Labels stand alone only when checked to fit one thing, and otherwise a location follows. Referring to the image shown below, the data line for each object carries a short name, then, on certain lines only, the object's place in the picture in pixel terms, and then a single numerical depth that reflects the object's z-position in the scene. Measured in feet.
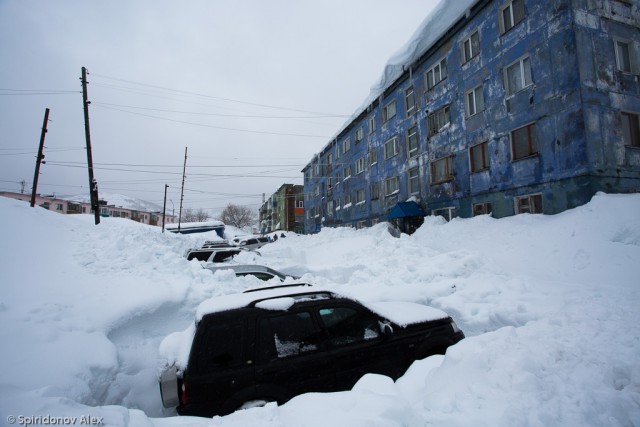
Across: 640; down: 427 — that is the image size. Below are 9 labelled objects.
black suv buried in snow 10.33
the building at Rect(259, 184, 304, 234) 224.33
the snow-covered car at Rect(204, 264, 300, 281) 29.53
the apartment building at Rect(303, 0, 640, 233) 37.37
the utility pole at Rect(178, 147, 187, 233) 135.89
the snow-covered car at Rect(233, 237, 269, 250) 95.20
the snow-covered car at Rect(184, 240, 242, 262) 42.34
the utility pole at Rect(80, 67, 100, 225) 59.11
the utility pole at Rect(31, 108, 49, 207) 63.05
